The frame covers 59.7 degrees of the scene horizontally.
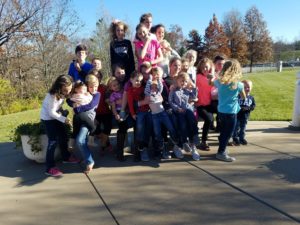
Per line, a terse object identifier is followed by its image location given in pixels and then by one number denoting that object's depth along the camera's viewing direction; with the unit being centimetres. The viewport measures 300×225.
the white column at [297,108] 517
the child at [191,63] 443
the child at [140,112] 393
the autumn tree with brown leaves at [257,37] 4474
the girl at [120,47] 440
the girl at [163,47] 461
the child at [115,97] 413
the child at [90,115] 367
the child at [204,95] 437
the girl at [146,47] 421
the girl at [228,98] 380
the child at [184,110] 402
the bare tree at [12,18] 1806
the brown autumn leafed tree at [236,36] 4337
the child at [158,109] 392
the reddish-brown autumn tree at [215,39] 4270
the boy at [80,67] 445
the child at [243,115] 443
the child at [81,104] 379
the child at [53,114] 363
